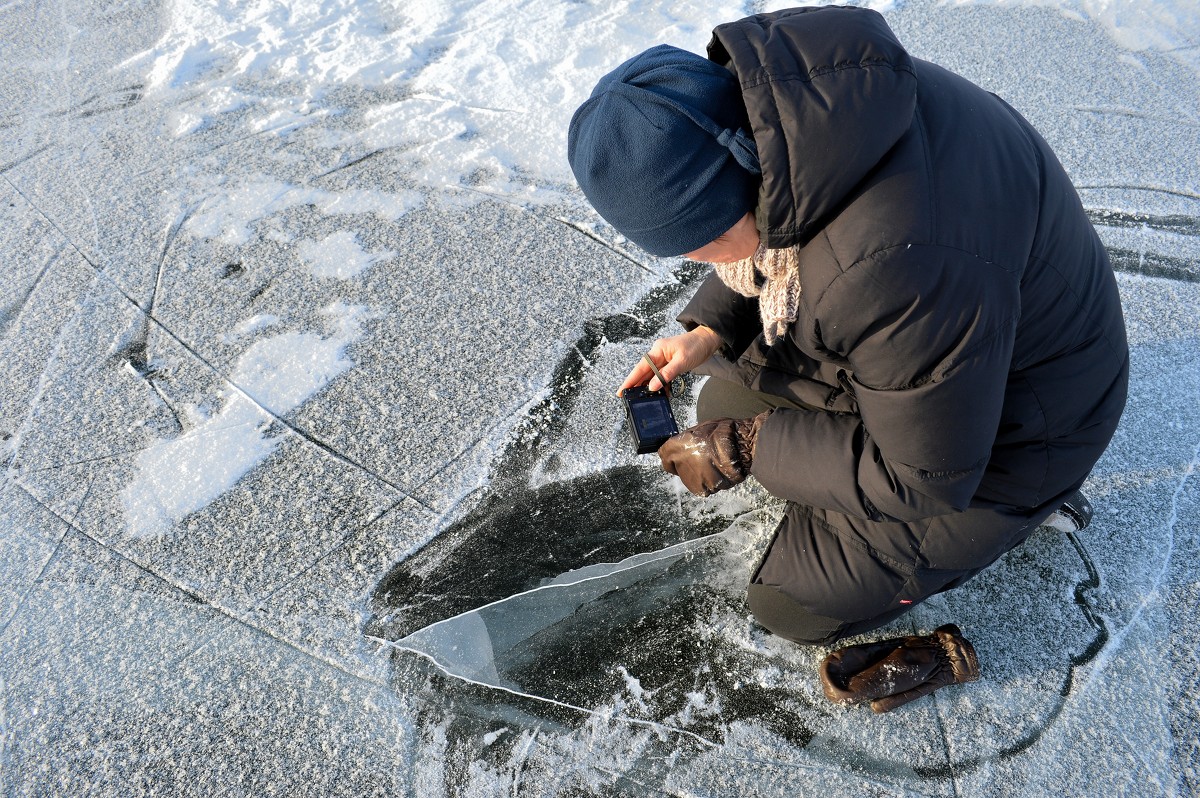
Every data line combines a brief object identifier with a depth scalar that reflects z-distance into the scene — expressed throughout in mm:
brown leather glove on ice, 1694
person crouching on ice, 1099
